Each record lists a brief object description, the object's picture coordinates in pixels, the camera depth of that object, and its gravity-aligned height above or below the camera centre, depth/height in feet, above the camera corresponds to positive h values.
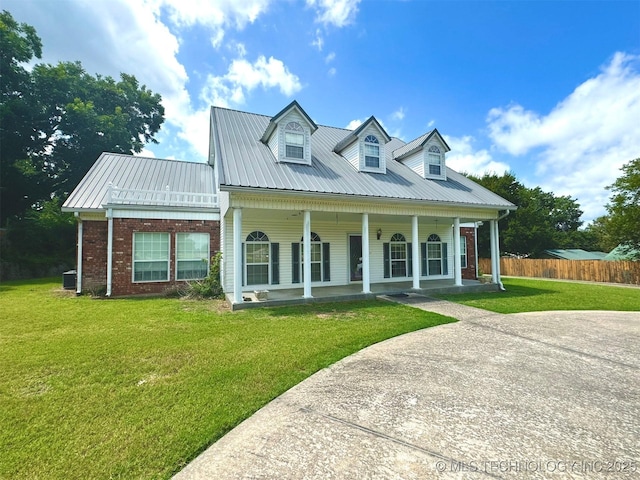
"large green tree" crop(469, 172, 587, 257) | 97.19 +9.55
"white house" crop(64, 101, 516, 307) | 33.96 +5.66
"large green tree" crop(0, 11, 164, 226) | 74.95 +37.13
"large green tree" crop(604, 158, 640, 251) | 59.67 +9.30
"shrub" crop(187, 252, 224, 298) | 35.94 -3.27
